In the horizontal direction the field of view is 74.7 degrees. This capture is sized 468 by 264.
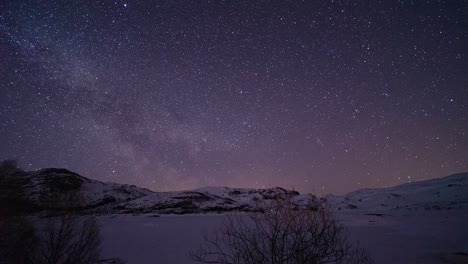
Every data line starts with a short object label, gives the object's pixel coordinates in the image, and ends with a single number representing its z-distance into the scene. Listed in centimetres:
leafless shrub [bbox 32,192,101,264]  1540
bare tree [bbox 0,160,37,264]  1543
